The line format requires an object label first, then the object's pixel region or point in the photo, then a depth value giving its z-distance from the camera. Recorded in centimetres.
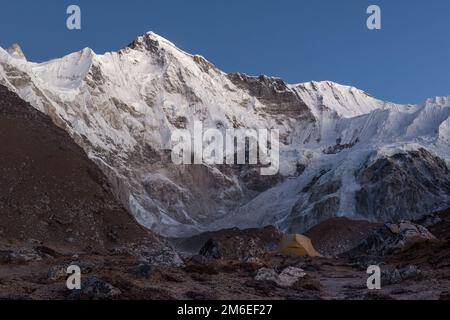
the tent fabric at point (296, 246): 7241
